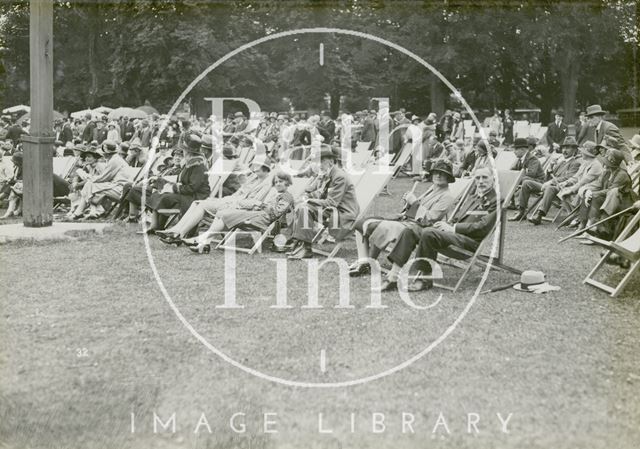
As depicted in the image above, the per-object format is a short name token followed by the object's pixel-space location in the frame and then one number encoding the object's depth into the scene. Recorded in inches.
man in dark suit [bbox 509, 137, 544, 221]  498.3
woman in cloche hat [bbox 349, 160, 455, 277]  297.2
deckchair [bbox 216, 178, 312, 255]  364.8
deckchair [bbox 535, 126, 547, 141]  917.8
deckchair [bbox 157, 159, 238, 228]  420.8
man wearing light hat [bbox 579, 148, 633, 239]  344.8
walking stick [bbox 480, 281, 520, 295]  287.0
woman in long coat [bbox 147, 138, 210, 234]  413.4
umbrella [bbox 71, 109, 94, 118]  1310.7
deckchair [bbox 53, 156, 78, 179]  579.5
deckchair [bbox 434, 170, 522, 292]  286.7
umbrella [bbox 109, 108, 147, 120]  1243.2
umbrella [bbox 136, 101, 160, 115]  1450.5
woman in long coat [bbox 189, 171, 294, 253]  370.6
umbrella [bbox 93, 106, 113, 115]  1288.6
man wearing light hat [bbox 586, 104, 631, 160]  413.1
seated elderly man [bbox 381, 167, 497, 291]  284.7
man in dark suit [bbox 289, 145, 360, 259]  354.9
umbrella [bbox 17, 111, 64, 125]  1161.4
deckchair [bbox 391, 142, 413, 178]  701.3
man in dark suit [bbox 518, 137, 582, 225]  477.4
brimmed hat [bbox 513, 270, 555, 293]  288.9
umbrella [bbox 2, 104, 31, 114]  1274.6
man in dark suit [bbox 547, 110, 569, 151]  940.6
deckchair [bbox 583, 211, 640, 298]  274.7
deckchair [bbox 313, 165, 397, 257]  364.8
